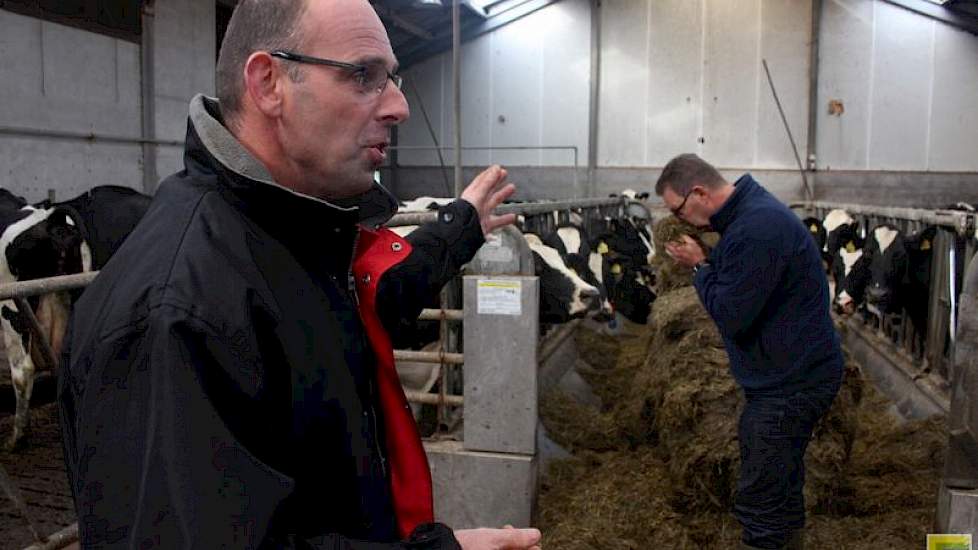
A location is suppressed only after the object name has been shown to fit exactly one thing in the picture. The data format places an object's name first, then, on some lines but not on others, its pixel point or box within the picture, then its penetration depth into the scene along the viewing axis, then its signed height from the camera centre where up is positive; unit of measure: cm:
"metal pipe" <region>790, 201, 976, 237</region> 541 +7
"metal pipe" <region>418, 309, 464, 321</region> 403 -49
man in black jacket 91 -16
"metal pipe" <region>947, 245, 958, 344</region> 502 -34
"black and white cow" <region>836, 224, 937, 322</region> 611 -41
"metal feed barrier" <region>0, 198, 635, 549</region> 391 -83
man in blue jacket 312 -50
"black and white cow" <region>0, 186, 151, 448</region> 484 -22
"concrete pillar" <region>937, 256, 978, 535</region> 308 -80
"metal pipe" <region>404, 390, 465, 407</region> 405 -92
